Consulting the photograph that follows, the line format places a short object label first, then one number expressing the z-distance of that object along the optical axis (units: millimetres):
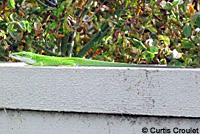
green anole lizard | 5391
